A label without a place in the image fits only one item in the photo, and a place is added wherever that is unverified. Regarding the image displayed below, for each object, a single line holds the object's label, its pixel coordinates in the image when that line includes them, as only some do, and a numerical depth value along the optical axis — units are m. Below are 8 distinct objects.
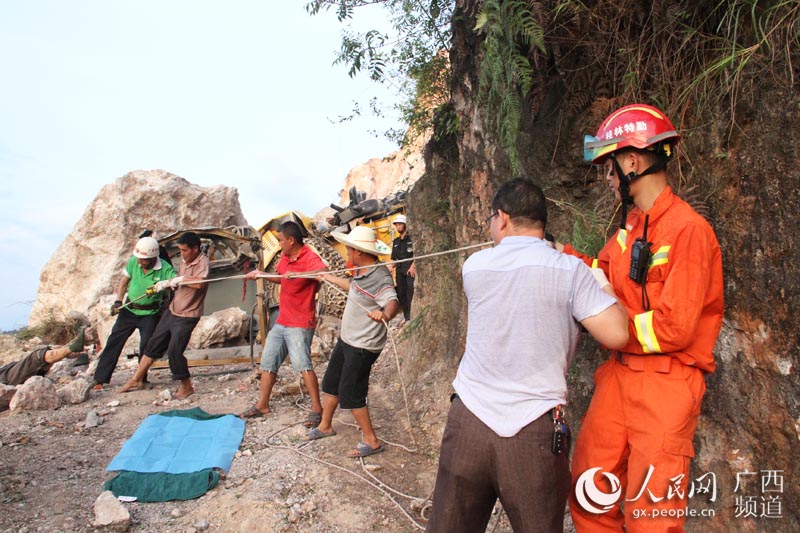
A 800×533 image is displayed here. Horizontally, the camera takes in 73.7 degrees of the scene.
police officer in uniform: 9.05
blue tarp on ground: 4.58
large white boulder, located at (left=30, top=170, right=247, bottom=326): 15.34
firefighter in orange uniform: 1.99
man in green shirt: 7.06
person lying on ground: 7.23
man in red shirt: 5.64
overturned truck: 9.56
